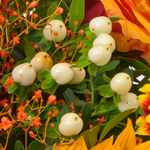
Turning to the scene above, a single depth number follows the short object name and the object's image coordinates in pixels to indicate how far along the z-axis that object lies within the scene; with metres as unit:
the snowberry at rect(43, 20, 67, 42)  0.35
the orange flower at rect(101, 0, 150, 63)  0.39
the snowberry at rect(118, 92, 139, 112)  0.34
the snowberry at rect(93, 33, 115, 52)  0.34
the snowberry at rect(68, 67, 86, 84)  0.35
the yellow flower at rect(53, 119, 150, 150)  0.34
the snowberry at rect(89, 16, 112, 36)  0.35
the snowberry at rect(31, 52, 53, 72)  0.34
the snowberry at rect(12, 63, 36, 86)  0.34
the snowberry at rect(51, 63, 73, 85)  0.34
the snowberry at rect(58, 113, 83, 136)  0.33
